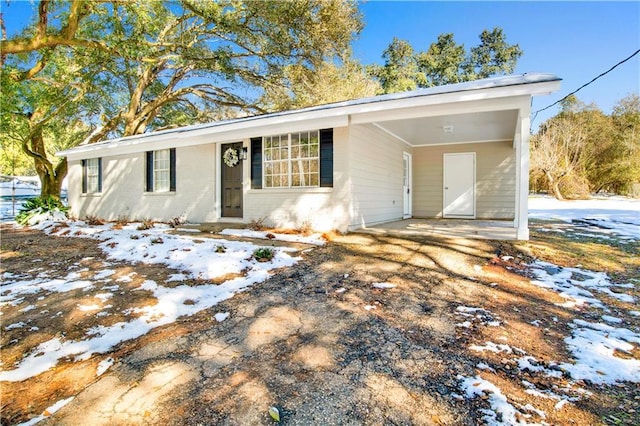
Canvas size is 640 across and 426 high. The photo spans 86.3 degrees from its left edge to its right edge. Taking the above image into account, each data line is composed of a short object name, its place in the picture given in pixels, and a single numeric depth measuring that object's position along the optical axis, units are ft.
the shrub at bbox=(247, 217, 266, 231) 26.58
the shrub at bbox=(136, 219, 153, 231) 28.76
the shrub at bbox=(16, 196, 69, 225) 37.09
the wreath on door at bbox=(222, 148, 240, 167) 29.73
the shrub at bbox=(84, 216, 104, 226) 33.82
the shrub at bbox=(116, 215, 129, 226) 35.05
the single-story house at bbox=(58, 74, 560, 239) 20.84
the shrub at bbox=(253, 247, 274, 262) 16.93
